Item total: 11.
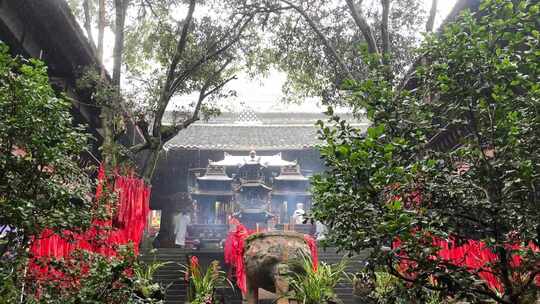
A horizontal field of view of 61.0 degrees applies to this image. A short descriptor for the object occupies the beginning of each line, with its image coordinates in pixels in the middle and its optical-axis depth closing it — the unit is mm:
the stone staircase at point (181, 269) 9695
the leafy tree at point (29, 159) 2910
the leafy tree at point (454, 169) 2385
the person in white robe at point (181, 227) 19500
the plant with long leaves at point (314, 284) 6168
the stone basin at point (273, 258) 6879
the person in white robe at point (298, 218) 21438
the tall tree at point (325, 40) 10102
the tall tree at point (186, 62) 9281
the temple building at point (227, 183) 20031
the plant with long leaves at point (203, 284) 7297
